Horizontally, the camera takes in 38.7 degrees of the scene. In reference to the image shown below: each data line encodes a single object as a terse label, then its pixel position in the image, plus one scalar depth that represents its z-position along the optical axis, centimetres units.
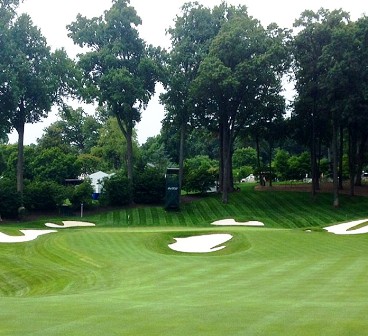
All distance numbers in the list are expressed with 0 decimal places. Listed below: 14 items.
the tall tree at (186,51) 5306
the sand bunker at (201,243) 2612
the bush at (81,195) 4656
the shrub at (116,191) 4962
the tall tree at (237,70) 4806
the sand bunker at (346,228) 3095
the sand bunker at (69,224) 3975
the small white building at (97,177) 7162
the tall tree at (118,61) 4988
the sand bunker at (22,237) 2878
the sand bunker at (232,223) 4042
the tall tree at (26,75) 4294
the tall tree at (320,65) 4701
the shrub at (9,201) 4312
